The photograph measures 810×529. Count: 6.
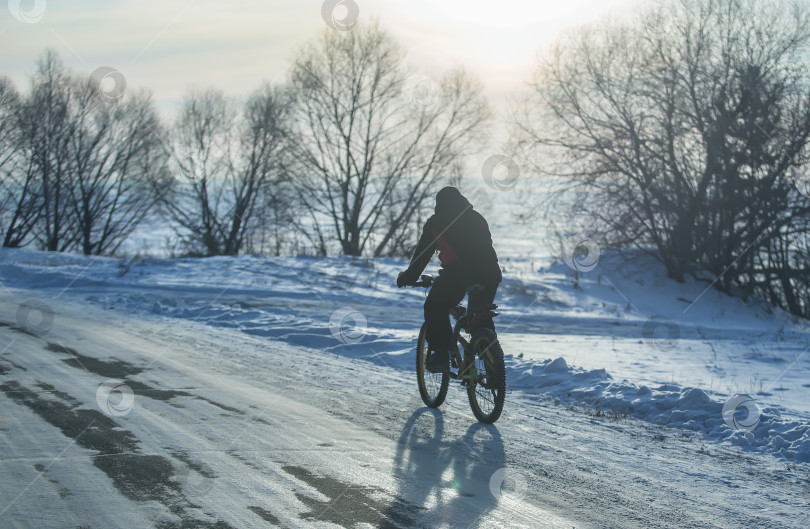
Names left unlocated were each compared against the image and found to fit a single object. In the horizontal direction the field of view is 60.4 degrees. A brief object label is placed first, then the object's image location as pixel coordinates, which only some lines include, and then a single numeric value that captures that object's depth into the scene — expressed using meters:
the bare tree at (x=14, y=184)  35.69
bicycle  5.89
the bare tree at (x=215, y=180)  38.66
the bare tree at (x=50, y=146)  36.16
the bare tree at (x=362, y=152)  31.73
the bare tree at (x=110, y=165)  38.78
